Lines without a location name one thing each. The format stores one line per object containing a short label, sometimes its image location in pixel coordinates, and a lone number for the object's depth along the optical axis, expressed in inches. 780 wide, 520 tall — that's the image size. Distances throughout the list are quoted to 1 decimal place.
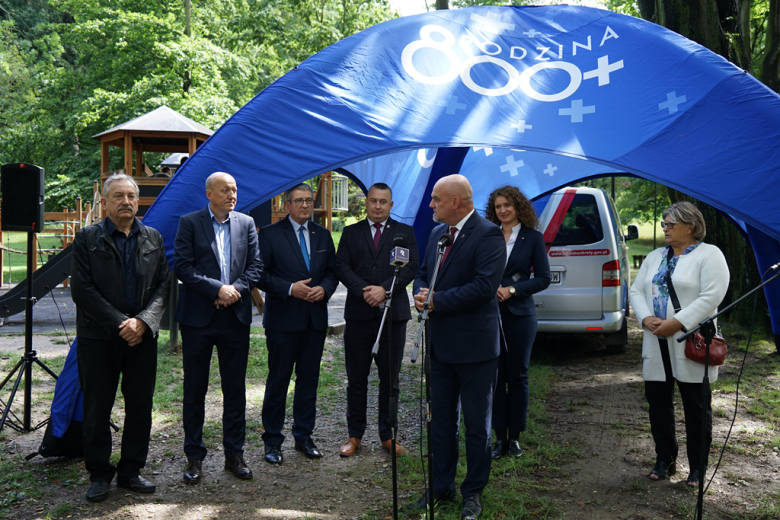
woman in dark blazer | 193.2
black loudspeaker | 209.9
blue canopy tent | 164.6
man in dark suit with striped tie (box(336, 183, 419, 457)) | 194.7
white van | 296.2
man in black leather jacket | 160.2
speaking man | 150.0
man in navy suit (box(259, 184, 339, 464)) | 189.6
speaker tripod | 205.2
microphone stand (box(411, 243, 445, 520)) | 132.4
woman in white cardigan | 163.3
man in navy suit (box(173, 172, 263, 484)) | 174.6
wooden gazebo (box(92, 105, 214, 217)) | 509.7
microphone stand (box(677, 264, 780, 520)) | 134.8
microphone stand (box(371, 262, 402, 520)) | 133.9
